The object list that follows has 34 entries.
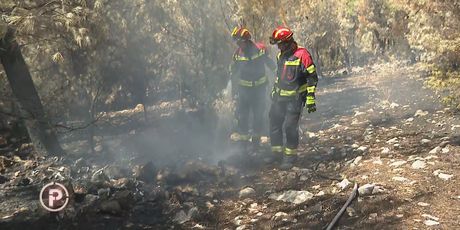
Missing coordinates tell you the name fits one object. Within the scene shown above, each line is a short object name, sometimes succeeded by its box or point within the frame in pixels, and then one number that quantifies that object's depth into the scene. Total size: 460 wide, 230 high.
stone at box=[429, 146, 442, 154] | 4.77
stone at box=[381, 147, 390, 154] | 5.25
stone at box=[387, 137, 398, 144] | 5.68
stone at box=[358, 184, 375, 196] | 3.98
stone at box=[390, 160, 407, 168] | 4.62
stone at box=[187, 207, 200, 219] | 4.28
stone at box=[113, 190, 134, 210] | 4.55
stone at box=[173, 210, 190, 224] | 4.25
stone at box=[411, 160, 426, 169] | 4.41
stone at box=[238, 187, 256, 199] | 4.72
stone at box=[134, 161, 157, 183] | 5.67
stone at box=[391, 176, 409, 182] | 4.15
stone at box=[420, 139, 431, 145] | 5.33
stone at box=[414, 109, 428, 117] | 7.07
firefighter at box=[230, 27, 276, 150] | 6.42
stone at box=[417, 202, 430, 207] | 3.55
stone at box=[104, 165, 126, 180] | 5.88
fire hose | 3.43
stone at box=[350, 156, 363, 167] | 5.07
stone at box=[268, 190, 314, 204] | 4.27
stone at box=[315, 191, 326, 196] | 4.33
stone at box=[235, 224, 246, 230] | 3.86
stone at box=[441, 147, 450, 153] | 4.72
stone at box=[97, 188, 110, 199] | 4.87
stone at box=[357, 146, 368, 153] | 5.62
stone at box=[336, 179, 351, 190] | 4.32
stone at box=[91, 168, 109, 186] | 5.20
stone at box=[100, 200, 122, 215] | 4.40
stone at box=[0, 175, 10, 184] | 6.04
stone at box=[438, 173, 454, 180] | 4.02
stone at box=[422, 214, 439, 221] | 3.29
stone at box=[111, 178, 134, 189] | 5.21
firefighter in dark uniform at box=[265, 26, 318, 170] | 5.17
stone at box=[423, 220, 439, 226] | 3.21
